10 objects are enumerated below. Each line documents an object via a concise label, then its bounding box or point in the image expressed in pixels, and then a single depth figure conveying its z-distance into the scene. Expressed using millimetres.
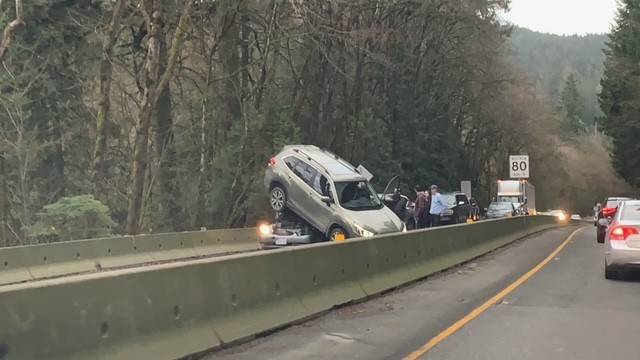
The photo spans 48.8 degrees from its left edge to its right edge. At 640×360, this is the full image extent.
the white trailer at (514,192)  48094
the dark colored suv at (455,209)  32219
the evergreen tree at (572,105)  134012
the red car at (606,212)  25078
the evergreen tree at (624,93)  42312
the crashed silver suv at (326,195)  18234
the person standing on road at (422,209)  22406
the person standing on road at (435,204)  21078
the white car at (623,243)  12656
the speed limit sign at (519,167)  35844
